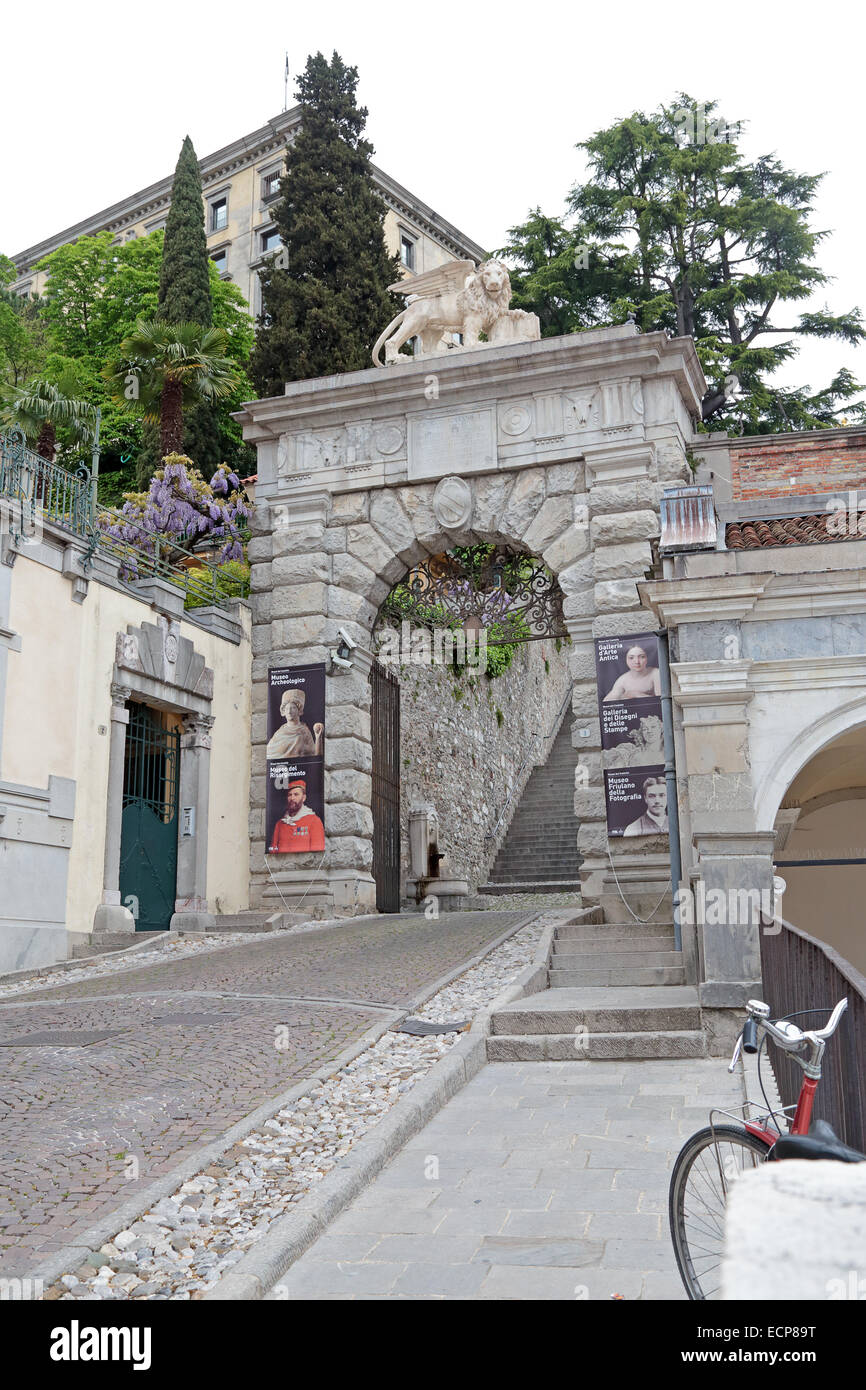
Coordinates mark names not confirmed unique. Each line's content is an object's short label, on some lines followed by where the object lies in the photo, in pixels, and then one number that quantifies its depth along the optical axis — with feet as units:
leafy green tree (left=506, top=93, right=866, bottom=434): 81.25
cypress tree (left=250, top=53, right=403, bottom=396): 80.38
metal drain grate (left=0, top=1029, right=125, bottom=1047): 25.41
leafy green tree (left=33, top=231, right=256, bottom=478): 108.27
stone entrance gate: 52.80
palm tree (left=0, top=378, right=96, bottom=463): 69.87
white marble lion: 57.77
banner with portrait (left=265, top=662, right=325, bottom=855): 55.42
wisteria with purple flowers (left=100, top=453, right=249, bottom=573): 69.67
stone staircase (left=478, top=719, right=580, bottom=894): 73.20
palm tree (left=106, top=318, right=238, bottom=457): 72.43
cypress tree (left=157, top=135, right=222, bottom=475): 96.63
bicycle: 11.46
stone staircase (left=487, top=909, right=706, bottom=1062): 25.70
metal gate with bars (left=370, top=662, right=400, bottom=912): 59.98
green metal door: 50.57
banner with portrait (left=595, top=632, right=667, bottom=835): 48.91
